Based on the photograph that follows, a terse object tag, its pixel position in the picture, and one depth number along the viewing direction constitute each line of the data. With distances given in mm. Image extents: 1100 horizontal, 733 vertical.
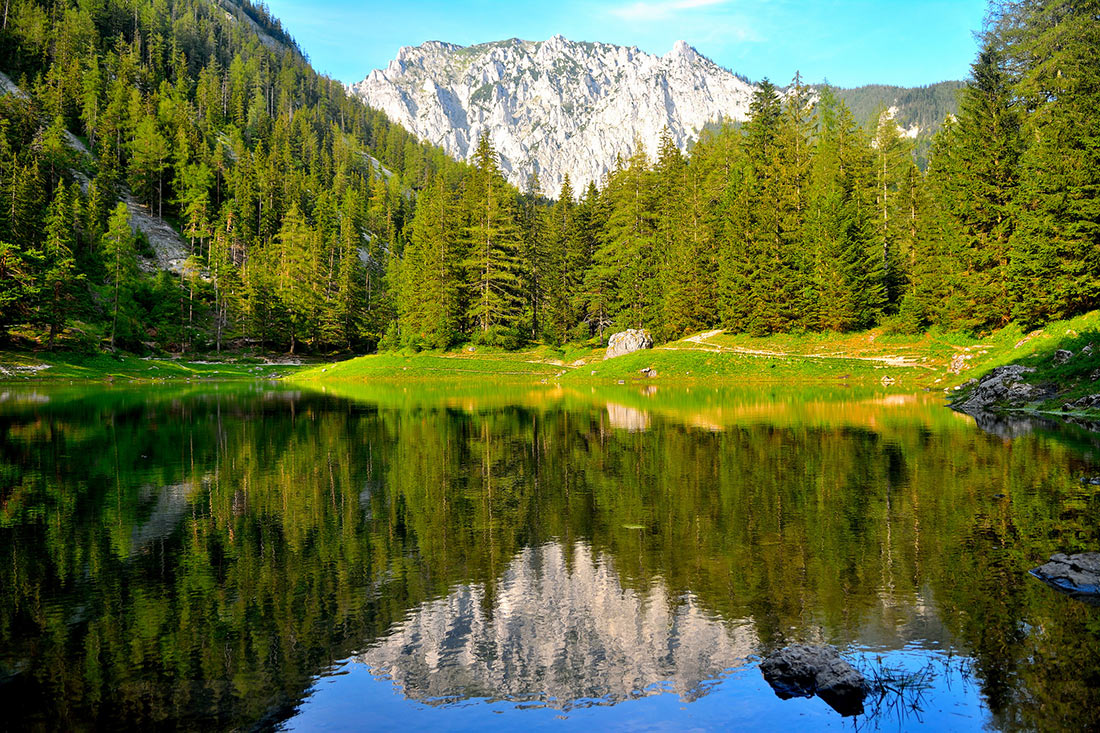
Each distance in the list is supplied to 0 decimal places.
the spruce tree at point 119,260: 70312
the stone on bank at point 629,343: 62750
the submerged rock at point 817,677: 5934
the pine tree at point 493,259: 73375
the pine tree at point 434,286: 74000
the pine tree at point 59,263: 58906
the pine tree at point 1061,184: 37156
